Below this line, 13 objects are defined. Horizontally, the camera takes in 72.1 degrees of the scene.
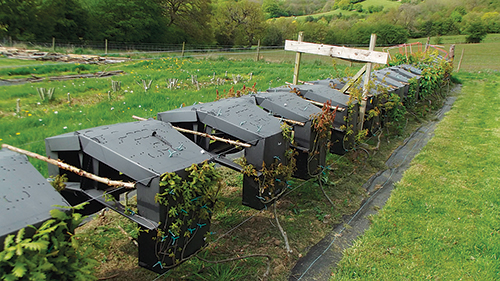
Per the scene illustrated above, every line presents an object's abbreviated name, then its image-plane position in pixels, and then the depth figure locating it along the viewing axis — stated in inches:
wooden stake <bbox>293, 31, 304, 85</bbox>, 309.7
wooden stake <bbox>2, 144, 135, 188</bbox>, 106.5
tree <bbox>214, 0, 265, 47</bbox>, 1942.9
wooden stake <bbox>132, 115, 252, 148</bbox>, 151.8
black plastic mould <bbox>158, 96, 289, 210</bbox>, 160.1
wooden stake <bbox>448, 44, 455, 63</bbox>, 804.9
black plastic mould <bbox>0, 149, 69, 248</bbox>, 75.9
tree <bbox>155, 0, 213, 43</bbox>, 1678.2
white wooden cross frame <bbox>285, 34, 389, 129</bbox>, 254.4
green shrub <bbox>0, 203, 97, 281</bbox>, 68.6
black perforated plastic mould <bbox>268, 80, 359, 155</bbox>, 250.3
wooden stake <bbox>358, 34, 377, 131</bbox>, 267.9
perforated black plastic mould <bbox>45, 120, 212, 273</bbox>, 112.0
